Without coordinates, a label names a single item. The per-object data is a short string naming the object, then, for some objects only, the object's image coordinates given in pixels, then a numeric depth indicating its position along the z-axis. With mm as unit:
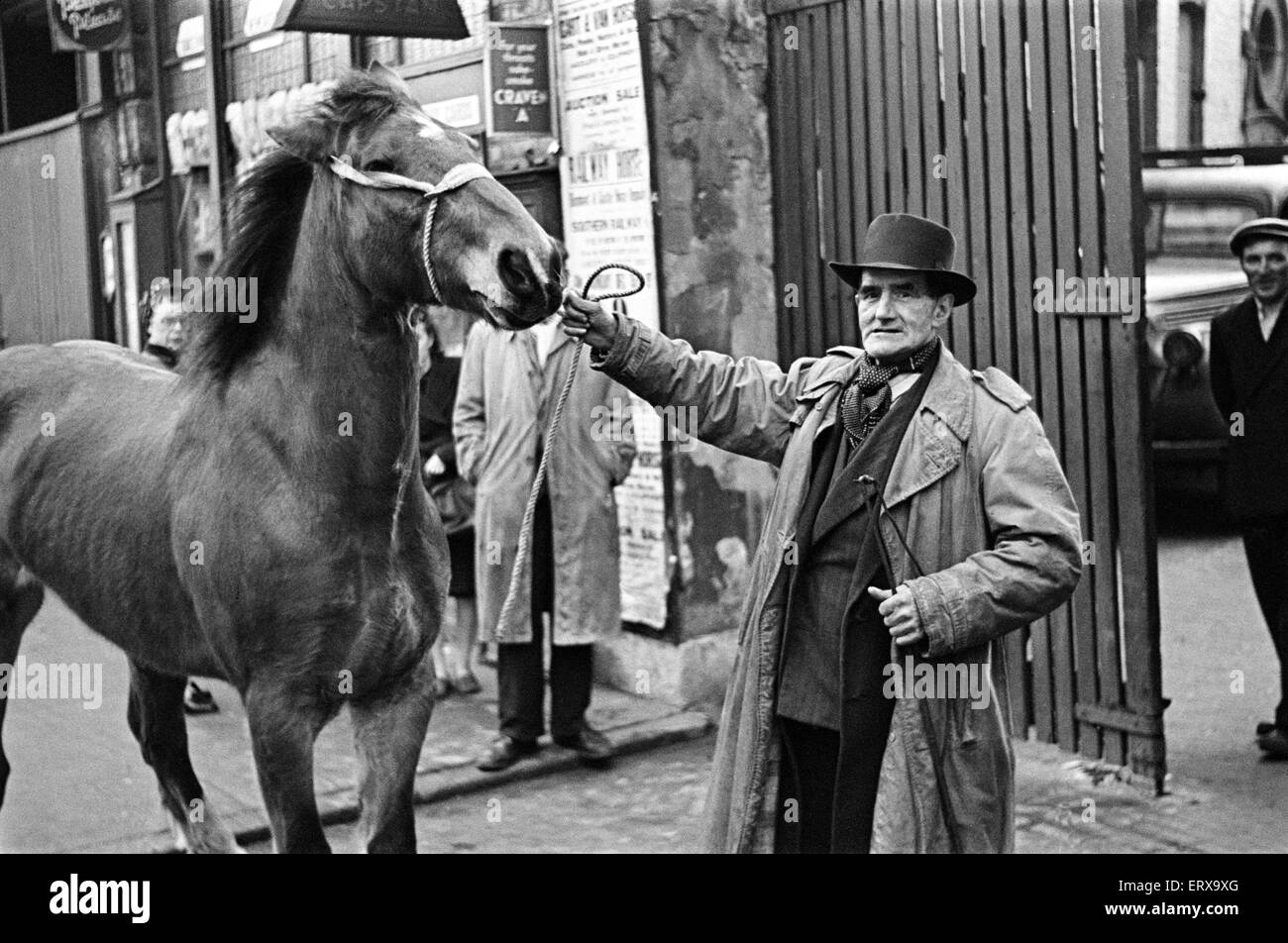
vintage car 9281
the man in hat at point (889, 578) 3344
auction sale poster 6680
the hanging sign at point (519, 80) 6914
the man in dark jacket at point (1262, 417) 5992
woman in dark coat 6906
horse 3490
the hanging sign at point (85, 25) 9727
